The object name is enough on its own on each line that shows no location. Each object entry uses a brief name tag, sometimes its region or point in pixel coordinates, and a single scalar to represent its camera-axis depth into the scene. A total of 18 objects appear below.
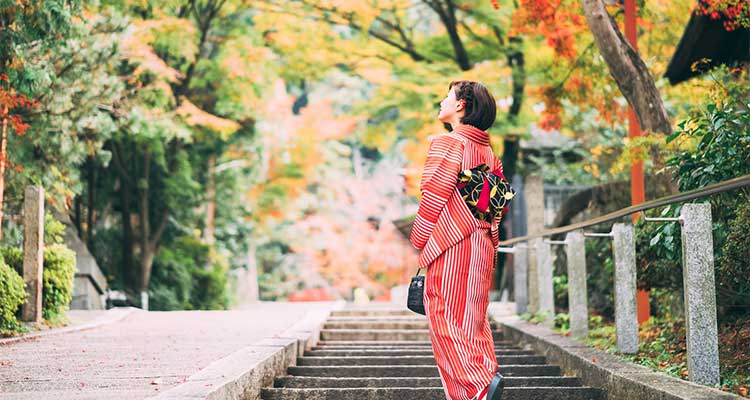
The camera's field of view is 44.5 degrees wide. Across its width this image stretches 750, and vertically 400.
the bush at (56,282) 10.34
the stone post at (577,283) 7.55
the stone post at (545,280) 9.33
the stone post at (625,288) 6.41
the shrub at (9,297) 8.88
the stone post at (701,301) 4.80
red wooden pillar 9.75
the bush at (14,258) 10.04
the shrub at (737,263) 5.50
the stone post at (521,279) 11.07
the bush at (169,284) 19.83
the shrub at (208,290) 21.33
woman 4.52
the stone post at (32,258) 9.69
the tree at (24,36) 8.84
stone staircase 5.82
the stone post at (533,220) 10.53
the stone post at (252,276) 28.92
